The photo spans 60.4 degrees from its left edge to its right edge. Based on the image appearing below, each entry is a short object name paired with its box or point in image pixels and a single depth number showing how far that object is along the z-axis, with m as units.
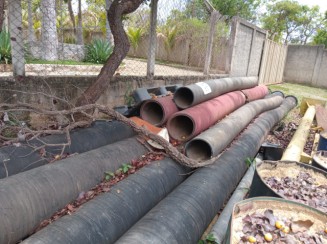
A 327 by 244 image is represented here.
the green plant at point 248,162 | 3.60
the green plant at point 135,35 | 5.99
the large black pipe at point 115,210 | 1.81
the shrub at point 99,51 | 8.12
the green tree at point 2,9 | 2.39
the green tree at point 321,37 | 24.53
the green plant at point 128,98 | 4.45
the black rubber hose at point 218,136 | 3.35
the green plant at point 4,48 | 4.99
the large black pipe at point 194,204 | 1.96
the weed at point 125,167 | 2.81
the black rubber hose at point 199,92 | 4.08
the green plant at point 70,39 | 13.00
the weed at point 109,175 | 2.65
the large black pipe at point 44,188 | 1.87
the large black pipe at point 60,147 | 2.44
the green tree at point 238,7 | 21.13
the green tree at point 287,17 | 28.66
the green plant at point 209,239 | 2.32
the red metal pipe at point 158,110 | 3.89
